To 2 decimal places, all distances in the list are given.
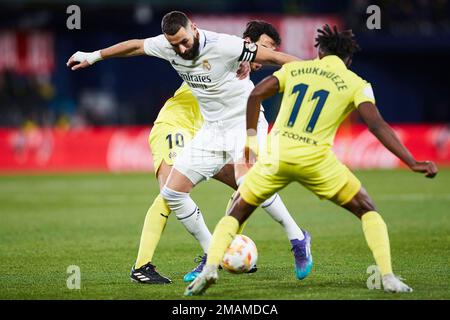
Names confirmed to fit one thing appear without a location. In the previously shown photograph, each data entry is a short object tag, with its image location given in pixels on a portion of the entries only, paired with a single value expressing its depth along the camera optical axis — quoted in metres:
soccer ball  16.19
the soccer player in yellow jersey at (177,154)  17.03
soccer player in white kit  16.61
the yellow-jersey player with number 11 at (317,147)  14.51
